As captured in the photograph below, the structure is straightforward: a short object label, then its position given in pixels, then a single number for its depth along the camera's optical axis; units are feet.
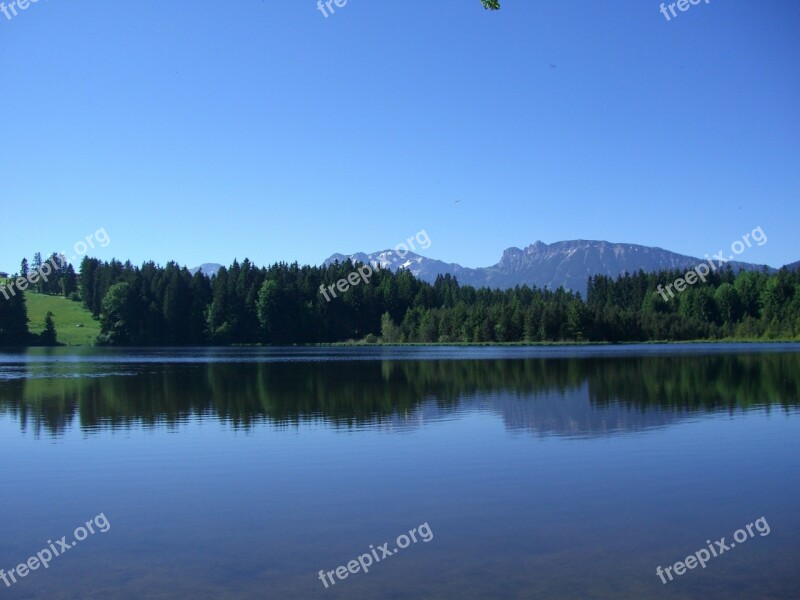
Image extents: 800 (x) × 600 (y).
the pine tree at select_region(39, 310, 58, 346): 564.18
